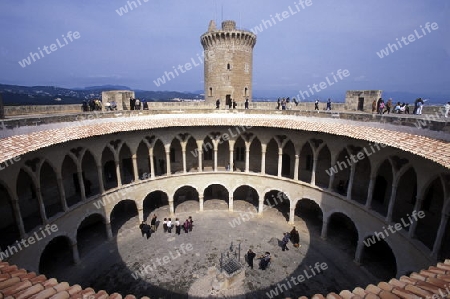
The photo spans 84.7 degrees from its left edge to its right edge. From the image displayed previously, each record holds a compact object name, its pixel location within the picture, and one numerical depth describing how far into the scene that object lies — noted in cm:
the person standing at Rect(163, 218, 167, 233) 2193
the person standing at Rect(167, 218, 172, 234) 2178
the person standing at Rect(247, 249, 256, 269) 1747
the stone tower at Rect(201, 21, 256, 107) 3300
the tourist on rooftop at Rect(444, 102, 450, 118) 1597
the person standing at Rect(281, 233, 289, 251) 1939
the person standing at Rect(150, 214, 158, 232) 2180
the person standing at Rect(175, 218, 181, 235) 2164
